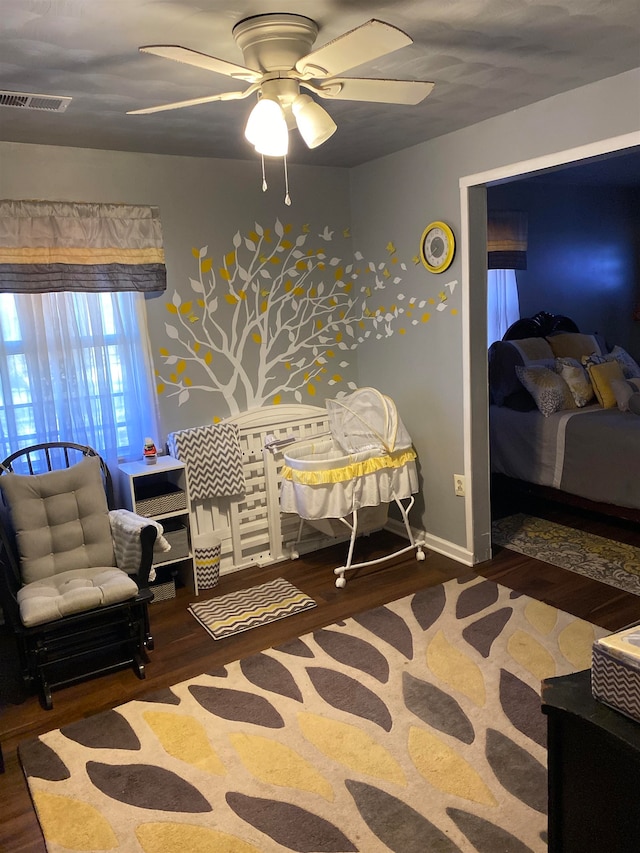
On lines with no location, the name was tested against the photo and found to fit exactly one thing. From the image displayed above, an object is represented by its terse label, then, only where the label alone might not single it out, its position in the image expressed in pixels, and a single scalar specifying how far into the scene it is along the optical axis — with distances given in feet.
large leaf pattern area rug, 6.91
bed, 14.32
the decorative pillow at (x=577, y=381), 16.44
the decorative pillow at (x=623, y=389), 15.62
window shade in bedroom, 17.85
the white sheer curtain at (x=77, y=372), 11.47
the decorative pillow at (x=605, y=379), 16.15
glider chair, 9.41
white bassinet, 12.23
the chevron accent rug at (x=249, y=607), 11.21
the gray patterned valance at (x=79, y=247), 11.06
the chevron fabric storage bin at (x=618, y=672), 3.76
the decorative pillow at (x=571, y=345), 18.34
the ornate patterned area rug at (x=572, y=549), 12.35
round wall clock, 12.38
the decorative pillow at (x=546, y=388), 16.02
